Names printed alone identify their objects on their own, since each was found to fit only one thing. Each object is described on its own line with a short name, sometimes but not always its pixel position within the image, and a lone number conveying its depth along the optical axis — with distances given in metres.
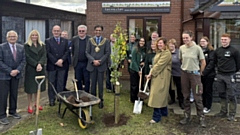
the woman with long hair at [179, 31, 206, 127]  3.97
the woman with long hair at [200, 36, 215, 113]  4.44
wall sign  7.32
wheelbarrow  3.76
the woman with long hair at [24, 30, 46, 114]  4.46
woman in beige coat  4.01
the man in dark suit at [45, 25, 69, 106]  4.83
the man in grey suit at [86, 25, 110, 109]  4.63
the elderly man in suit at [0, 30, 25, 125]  4.05
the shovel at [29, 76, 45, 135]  3.39
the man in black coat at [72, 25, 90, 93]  4.94
